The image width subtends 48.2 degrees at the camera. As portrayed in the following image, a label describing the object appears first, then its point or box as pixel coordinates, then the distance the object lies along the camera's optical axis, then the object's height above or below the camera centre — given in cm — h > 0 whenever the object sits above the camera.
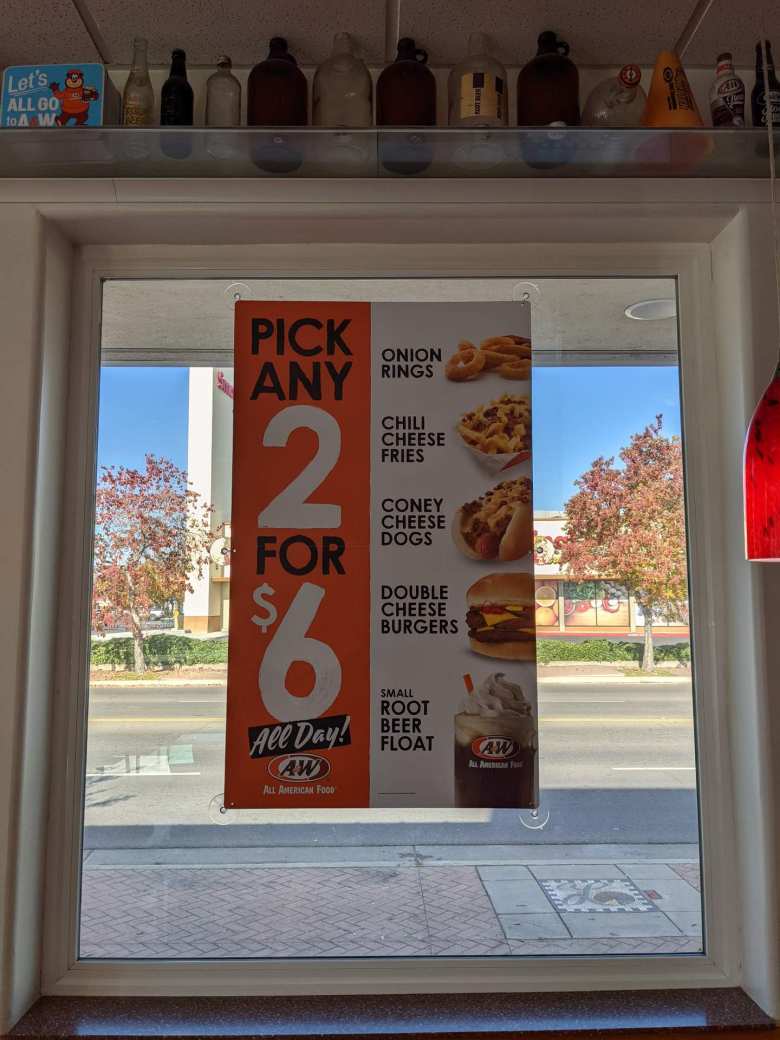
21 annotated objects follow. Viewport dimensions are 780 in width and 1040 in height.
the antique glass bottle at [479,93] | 167 +99
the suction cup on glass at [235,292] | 190 +69
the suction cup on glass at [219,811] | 179 -41
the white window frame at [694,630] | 173 -11
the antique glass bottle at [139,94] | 171 +101
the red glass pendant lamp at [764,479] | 120 +18
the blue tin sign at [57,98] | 169 +99
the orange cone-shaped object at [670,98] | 165 +97
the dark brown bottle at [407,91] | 172 +102
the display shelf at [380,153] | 158 +85
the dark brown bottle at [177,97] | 173 +101
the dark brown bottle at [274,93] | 172 +101
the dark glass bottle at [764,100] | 167 +99
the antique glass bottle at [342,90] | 169 +101
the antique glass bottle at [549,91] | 173 +103
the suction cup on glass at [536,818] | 179 -43
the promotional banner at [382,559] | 178 +10
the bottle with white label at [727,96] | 171 +100
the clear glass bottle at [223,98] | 174 +102
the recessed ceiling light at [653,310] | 192 +65
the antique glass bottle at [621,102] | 171 +100
